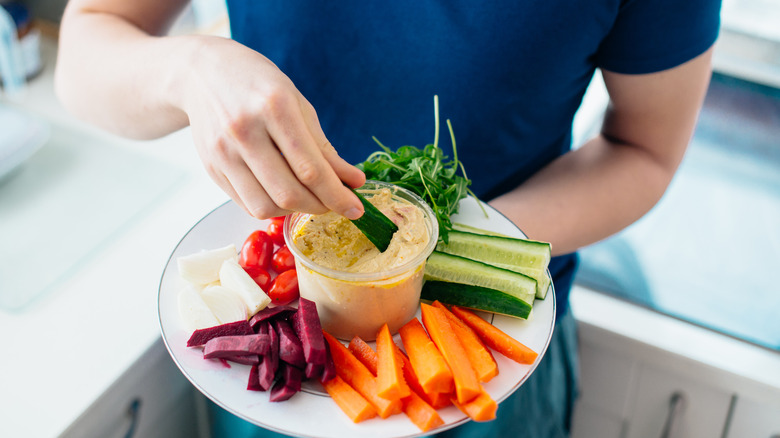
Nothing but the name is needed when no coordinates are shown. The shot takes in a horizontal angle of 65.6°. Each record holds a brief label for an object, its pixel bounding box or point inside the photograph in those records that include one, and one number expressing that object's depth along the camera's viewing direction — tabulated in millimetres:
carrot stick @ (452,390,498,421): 736
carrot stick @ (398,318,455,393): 750
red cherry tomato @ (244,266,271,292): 930
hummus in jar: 834
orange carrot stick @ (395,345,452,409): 766
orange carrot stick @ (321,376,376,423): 740
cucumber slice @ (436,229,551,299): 901
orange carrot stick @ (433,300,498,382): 785
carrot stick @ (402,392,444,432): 736
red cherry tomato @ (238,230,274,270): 962
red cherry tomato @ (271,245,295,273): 975
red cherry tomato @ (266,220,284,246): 1015
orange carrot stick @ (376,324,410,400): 739
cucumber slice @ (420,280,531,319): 856
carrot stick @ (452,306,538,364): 809
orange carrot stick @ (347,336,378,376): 827
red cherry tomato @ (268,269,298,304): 919
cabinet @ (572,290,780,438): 1470
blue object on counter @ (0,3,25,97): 1576
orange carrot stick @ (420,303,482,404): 747
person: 966
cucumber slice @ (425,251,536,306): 868
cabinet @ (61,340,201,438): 1118
